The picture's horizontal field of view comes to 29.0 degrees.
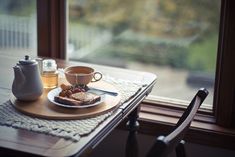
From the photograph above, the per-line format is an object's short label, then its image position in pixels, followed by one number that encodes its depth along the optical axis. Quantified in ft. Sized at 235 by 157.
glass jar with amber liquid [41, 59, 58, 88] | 5.24
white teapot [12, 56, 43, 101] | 4.69
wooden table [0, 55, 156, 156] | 3.83
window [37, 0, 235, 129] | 6.17
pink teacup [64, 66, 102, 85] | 5.14
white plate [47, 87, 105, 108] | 4.68
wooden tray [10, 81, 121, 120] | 4.49
